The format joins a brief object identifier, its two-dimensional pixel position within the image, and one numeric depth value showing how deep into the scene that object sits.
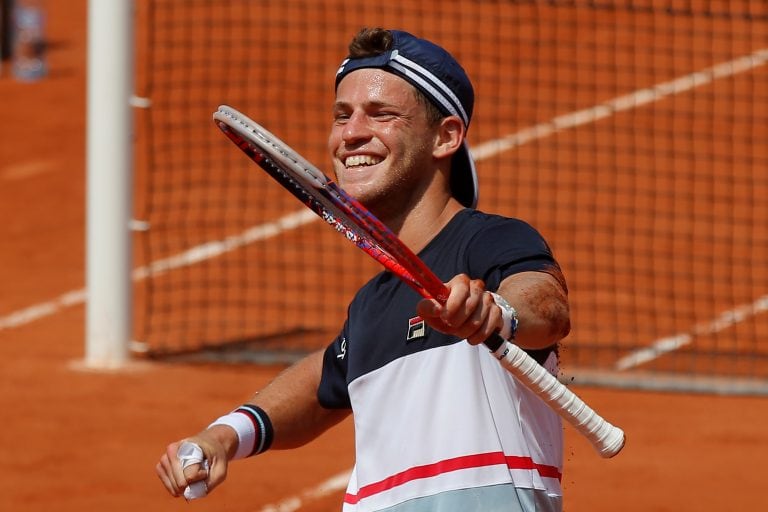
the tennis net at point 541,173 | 22.02
